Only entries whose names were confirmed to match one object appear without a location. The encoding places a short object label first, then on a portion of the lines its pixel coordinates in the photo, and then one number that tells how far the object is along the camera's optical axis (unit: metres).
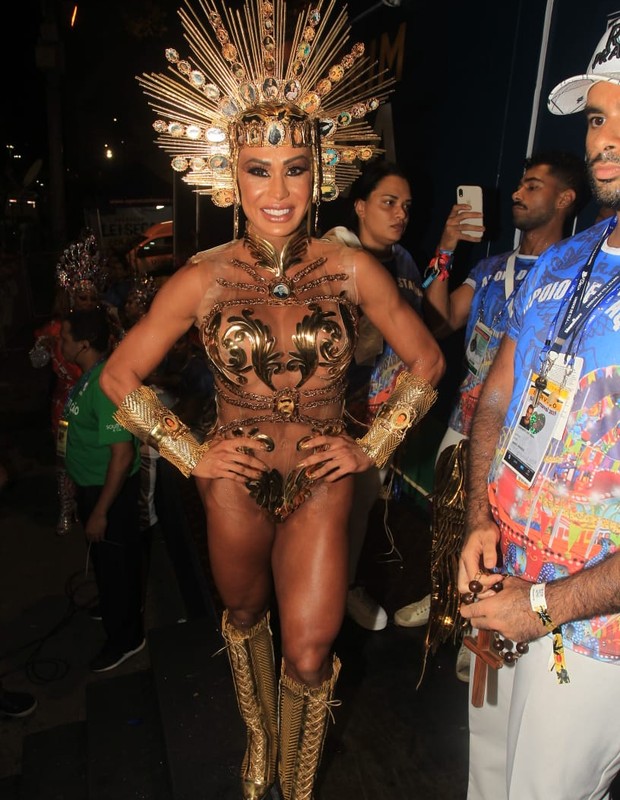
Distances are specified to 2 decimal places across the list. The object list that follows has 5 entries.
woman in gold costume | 2.10
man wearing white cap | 1.51
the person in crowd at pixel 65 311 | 4.68
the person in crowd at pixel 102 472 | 3.42
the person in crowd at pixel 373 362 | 3.37
